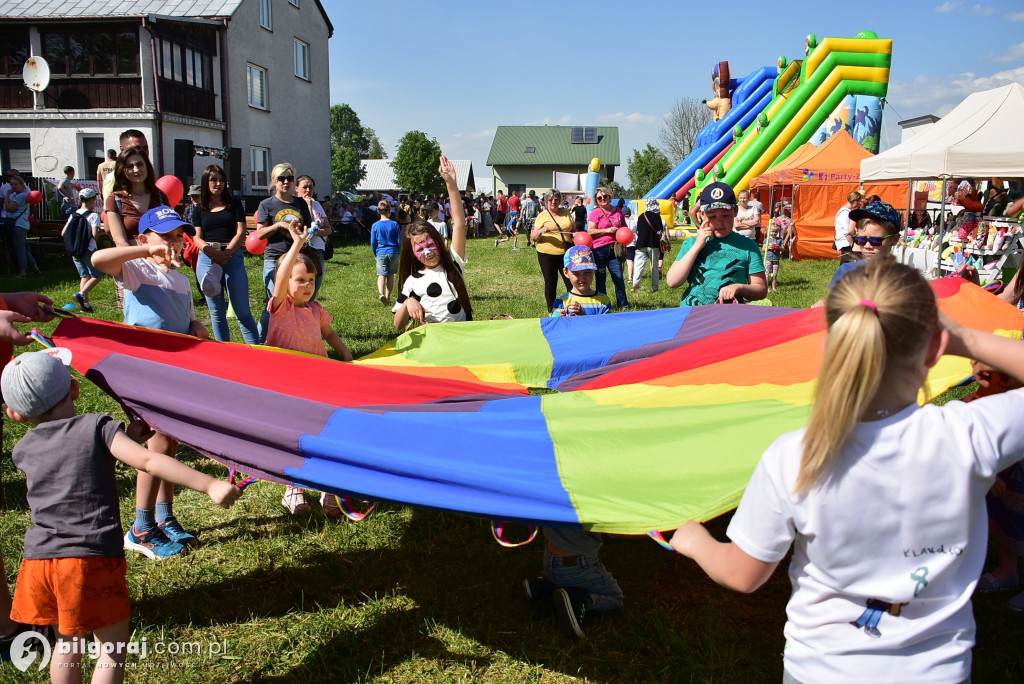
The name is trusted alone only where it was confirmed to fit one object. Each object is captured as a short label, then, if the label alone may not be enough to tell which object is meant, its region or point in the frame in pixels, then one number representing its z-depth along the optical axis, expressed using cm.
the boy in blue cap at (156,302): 350
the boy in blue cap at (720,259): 435
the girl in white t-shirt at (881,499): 145
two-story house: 2020
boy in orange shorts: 230
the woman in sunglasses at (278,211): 645
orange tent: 1655
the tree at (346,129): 11612
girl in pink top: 412
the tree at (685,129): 5134
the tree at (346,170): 8431
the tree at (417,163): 5856
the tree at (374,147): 12406
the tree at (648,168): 5556
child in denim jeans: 294
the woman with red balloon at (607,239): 939
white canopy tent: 1112
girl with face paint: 488
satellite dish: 1936
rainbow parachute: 215
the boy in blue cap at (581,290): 531
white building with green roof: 5594
